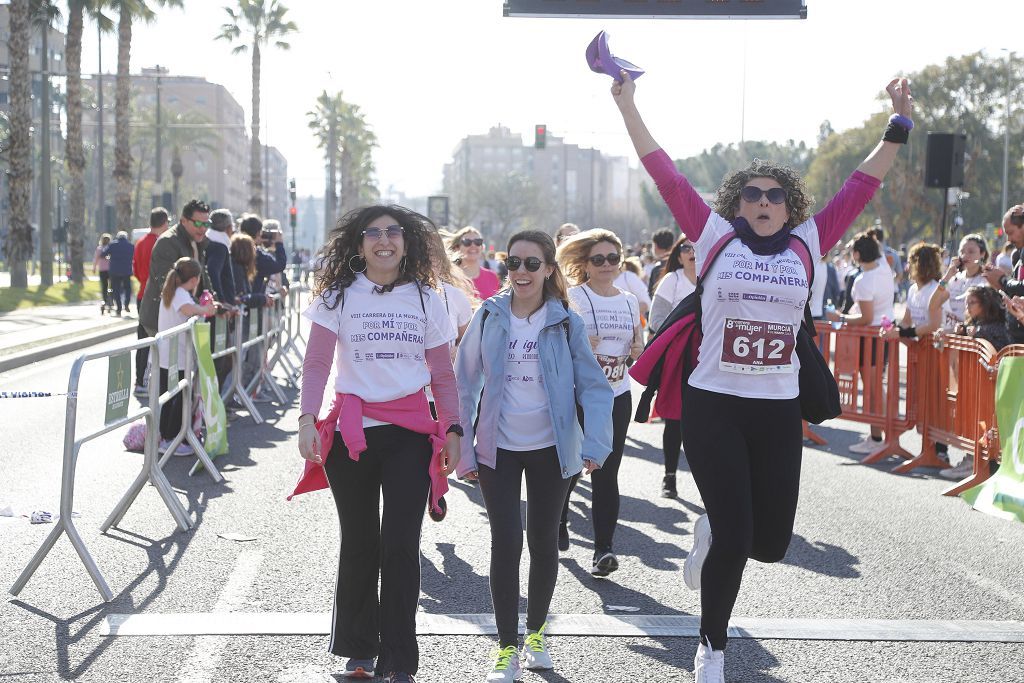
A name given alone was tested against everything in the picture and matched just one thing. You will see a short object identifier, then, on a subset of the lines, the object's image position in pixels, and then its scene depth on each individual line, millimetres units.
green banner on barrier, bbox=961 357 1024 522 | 7984
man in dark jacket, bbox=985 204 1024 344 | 9234
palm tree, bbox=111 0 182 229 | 36125
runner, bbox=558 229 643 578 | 6711
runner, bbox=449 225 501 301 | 9484
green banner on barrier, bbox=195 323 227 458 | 9094
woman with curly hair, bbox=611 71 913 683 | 4480
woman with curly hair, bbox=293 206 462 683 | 4422
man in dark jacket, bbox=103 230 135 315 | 25391
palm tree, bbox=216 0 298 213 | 54062
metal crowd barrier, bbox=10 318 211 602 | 5668
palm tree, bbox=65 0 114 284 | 34062
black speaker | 19328
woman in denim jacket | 4738
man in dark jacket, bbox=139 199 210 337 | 11312
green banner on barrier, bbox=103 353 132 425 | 6277
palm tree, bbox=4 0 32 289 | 28531
